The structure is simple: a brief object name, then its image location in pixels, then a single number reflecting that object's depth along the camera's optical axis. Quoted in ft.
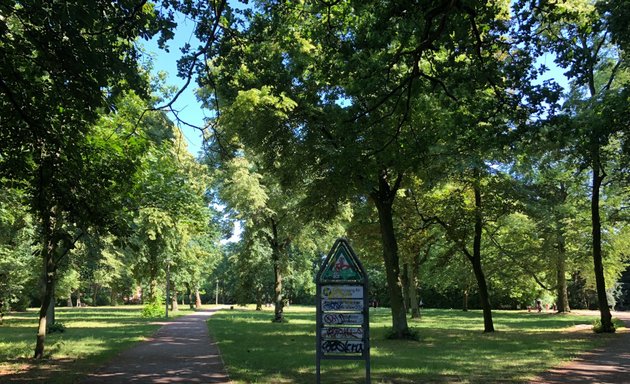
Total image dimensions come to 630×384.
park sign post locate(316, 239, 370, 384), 27.53
